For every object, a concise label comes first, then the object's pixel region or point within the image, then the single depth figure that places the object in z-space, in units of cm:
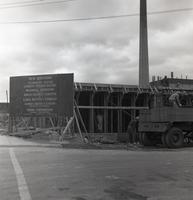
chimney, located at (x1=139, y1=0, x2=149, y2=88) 5484
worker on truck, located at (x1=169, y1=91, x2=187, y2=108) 2222
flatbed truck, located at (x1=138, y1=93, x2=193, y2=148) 2136
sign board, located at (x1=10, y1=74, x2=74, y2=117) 2623
